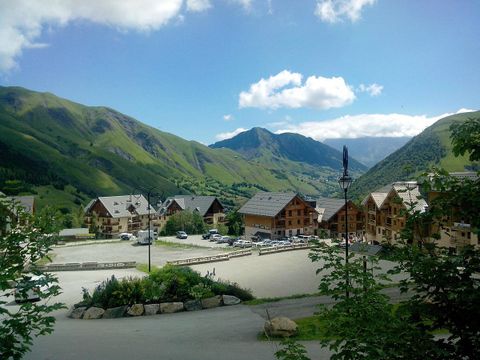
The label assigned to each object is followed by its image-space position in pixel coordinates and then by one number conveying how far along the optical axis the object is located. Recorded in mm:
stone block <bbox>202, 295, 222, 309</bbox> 26039
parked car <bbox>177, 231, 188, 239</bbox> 83806
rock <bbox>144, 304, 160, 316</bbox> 24641
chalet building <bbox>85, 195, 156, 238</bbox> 108125
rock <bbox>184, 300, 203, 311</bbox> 25547
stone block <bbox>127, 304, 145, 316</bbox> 24453
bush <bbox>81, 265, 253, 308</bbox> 25078
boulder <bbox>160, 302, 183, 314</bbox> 24969
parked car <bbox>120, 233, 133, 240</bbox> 86669
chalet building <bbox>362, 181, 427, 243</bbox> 60659
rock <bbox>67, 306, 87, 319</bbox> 24578
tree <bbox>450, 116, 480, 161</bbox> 5352
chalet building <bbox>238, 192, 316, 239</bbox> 82125
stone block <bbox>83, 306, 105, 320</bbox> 24297
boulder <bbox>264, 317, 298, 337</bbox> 18047
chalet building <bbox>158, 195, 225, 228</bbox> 116000
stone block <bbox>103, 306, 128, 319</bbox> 24328
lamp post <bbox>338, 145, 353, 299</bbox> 16297
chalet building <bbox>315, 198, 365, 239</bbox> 85938
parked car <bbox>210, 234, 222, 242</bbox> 78800
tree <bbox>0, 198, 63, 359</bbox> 5879
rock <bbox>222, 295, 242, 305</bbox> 26717
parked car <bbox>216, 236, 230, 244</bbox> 76388
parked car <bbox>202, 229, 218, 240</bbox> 83175
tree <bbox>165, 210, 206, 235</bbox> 93750
